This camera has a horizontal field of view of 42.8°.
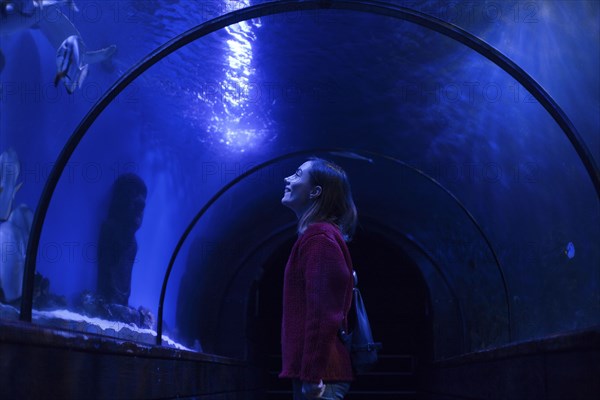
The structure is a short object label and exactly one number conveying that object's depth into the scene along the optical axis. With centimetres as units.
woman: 387
